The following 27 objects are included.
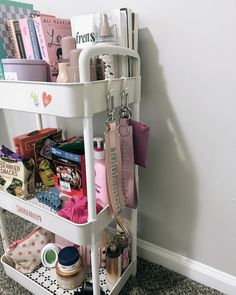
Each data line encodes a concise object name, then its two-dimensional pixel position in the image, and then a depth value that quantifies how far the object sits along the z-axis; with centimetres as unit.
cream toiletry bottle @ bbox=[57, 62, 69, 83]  62
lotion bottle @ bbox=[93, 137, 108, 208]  69
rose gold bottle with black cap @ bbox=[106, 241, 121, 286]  85
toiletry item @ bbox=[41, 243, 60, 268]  97
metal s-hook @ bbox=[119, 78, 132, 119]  69
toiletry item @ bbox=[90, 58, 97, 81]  66
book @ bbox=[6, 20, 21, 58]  74
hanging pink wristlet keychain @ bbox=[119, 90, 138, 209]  70
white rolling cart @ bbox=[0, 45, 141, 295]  55
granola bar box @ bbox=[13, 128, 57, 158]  88
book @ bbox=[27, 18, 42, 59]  70
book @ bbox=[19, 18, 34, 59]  71
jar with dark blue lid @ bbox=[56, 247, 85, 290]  85
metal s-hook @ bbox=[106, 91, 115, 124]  62
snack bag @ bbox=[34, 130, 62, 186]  91
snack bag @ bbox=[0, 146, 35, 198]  81
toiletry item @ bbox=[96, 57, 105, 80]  70
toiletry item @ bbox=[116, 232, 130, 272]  91
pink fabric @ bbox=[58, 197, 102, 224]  70
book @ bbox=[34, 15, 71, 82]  69
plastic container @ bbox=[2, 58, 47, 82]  64
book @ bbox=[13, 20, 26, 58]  73
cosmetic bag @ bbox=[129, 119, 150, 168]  73
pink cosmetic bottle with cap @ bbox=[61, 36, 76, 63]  65
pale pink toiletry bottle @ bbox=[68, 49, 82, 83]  59
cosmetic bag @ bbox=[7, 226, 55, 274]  96
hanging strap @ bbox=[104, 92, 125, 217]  65
